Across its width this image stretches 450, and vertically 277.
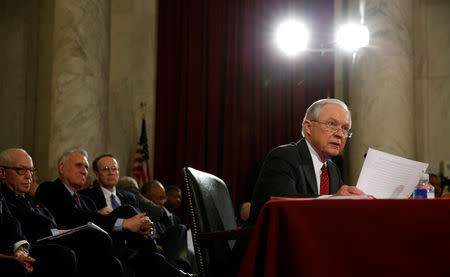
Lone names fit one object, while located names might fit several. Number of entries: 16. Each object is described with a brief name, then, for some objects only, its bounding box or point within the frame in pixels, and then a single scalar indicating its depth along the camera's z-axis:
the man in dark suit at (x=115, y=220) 5.01
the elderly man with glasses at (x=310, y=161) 3.06
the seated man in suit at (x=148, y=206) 6.34
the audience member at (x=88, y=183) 7.11
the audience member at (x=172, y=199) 8.14
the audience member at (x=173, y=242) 6.02
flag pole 10.30
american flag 9.45
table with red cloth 2.13
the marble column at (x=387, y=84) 8.31
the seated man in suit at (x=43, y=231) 4.42
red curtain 10.20
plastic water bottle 2.96
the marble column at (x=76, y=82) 8.53
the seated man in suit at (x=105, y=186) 5.86
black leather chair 2.89
